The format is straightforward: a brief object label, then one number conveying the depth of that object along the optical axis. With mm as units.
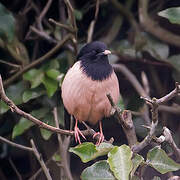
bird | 5760
